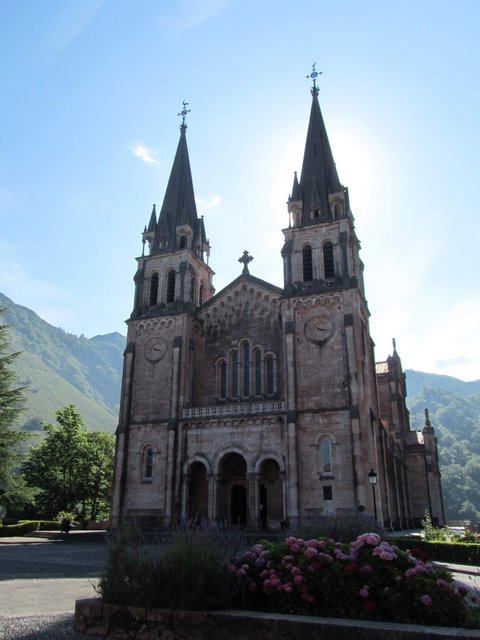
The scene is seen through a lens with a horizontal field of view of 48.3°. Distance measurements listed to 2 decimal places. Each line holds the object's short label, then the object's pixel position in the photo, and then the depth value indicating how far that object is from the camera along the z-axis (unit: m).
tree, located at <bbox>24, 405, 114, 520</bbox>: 51.84
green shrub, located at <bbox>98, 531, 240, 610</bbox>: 8.40
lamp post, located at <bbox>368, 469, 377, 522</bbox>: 27.09
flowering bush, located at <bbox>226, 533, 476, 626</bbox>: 7.59
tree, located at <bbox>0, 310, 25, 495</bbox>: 37.50
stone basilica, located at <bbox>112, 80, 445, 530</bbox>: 33.53
